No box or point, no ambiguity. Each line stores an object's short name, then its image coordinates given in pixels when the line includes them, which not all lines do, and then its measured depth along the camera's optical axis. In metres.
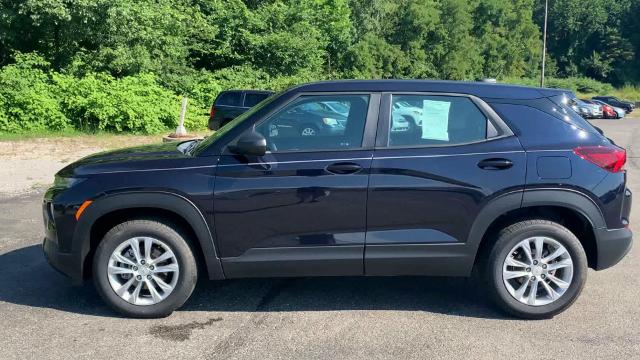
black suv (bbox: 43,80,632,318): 4.25
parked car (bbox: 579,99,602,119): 39.12
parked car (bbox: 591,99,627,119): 40.09
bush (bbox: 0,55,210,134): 16.55
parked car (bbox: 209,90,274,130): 17.45
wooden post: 16.42
